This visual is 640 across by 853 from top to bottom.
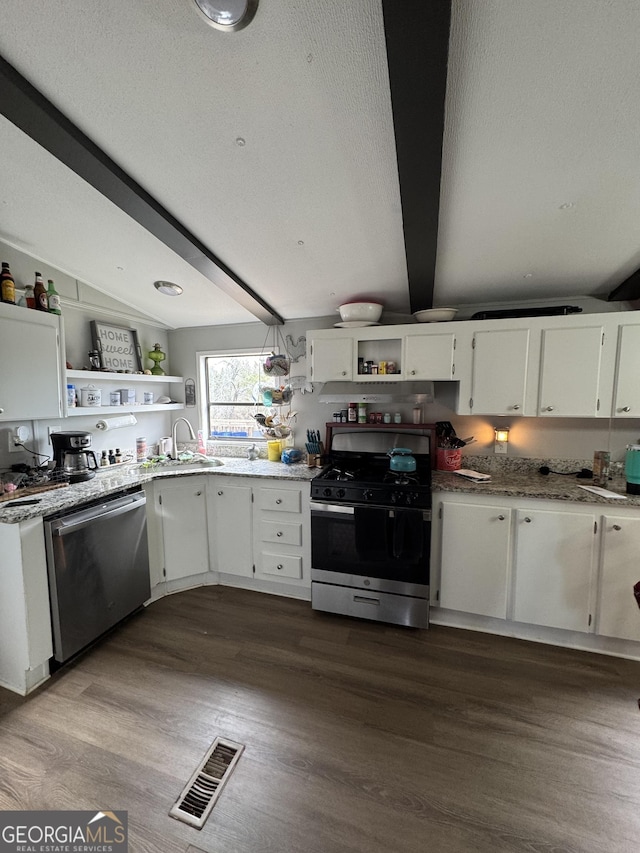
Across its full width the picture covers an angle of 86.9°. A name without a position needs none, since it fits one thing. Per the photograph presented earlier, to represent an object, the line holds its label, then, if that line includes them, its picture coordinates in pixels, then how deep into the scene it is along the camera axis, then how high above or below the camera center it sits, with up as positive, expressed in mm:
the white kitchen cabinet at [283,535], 2576 -1066
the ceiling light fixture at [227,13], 962 +1118
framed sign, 2812 +454
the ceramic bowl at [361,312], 2602 +660
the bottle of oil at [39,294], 2211 +688
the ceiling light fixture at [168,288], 2643 +868
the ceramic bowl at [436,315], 2539 +618
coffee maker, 2359 -402
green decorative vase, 3268 +395
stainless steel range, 2227 -1008
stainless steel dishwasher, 1881 -1049
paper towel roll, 2727 -199
